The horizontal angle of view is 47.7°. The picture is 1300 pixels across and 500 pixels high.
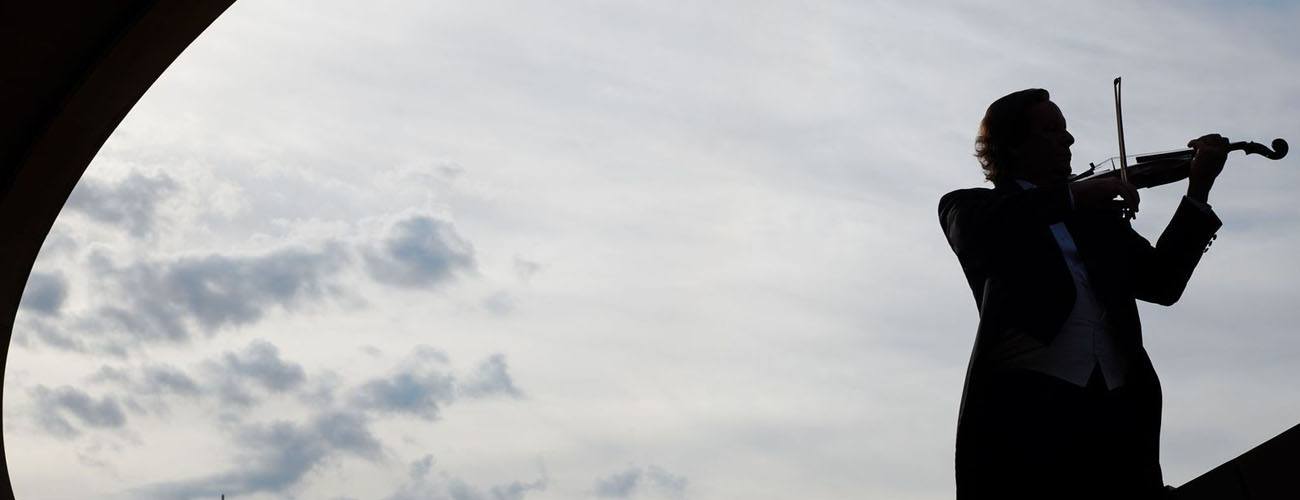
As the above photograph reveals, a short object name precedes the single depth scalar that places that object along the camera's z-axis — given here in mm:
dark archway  4438
